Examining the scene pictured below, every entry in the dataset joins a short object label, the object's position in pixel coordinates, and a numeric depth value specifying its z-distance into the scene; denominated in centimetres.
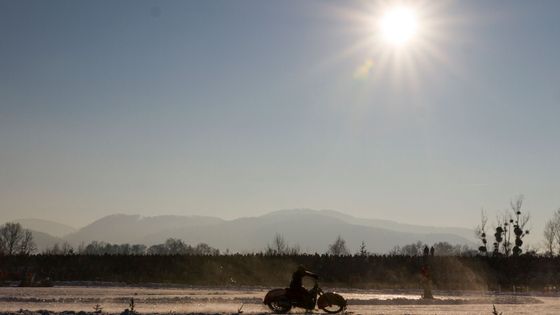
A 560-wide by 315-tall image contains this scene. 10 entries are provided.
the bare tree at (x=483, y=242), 7839
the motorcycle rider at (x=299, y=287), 2184
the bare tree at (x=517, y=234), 7752
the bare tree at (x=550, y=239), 10099
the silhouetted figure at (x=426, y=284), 3098
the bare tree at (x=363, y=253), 6205
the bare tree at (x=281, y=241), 10544
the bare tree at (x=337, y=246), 11530
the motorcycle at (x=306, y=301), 2180
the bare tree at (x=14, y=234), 13988
